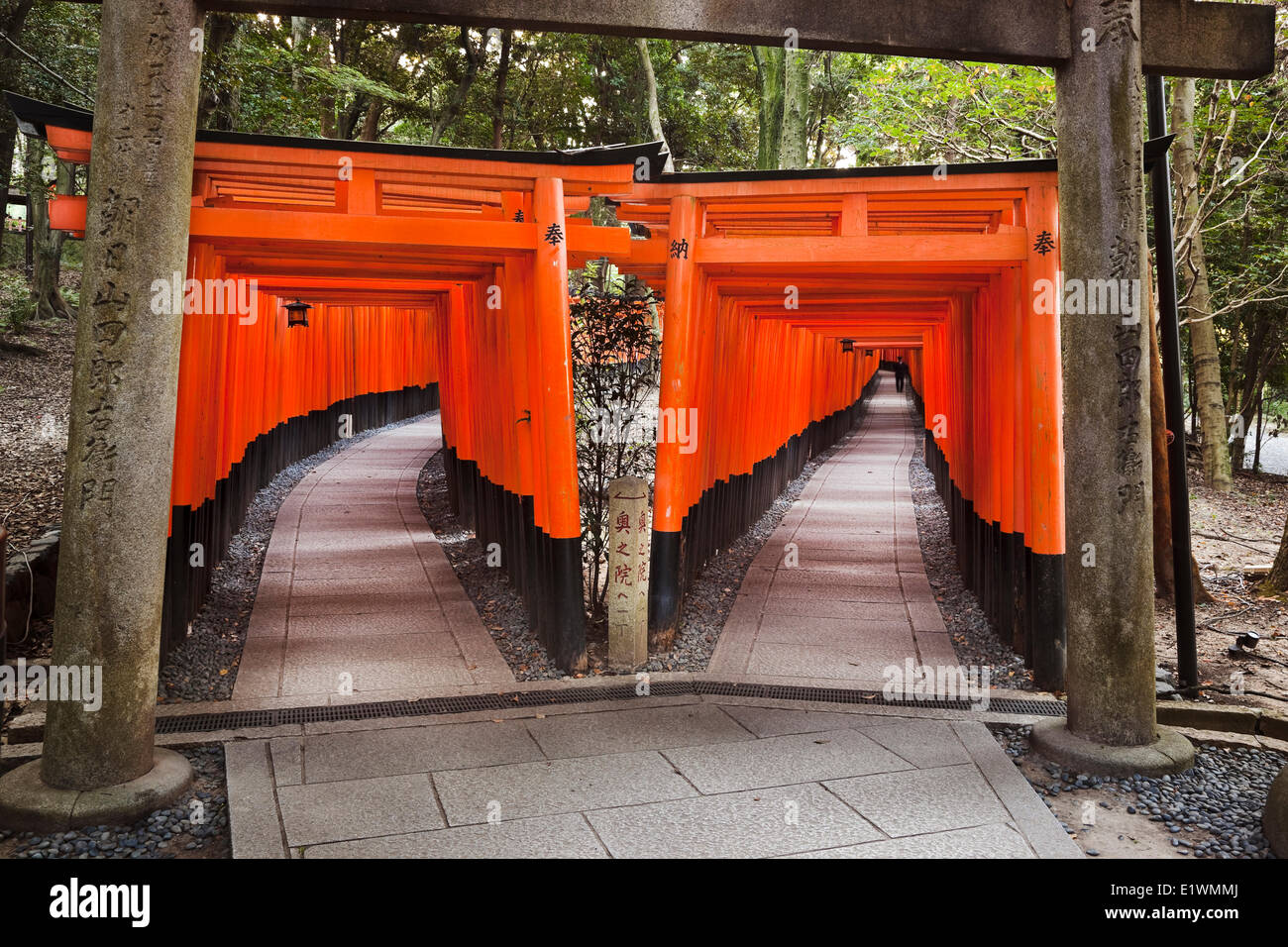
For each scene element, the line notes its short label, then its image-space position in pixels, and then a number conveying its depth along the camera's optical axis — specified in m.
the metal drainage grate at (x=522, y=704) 5.06
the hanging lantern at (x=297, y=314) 11.63
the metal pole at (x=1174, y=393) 5.02
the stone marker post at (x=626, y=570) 6.04
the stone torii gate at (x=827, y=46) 3.88
